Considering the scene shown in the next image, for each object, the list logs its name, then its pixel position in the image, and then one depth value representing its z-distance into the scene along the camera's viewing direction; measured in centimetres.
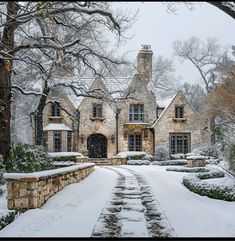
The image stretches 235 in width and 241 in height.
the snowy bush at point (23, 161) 759
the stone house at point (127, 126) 2251
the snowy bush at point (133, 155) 2100
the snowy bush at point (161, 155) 2129
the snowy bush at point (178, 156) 2185
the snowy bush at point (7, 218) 521
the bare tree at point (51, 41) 689
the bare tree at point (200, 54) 3271
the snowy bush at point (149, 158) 2103
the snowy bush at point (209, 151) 2101
